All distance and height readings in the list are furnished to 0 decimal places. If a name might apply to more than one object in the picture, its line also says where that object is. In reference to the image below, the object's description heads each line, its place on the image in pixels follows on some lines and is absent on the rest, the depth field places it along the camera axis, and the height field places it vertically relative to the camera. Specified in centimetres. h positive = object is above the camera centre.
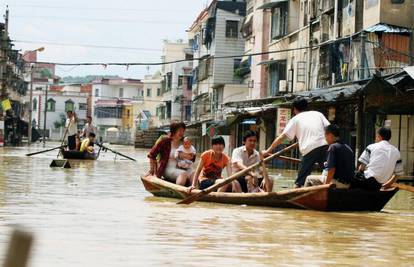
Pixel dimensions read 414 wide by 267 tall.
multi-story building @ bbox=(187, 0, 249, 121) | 6281 +666
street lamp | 7269 +28
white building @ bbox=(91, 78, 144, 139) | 13238 +570
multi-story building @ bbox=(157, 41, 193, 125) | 9128 +635
